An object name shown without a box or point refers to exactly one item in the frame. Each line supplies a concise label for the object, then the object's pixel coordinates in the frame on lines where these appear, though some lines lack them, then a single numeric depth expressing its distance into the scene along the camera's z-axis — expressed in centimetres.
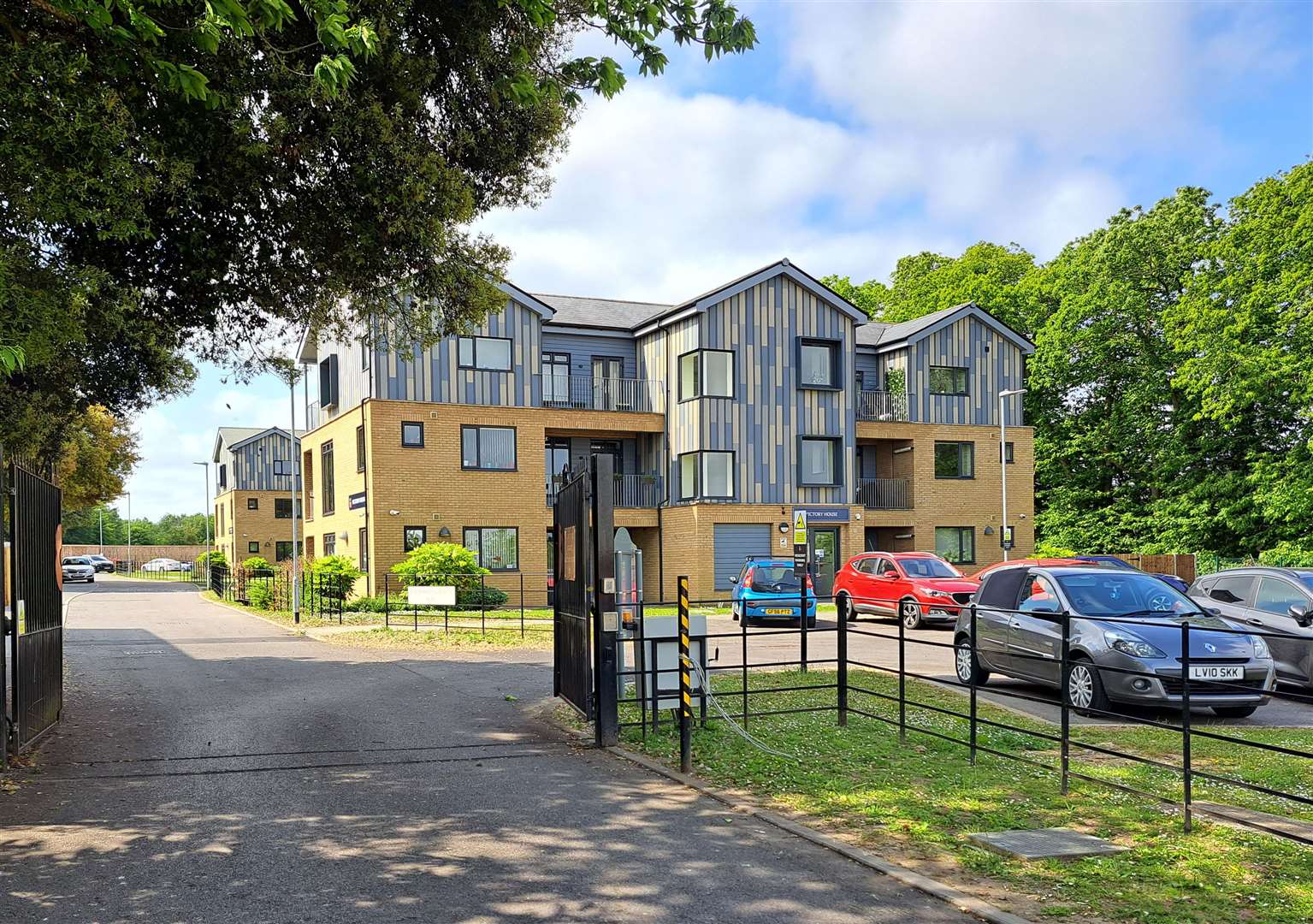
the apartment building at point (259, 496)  7381
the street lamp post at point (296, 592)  3005
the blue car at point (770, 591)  2548
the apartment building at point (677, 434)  3619
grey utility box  1084
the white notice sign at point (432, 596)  2439
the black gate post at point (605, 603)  1010
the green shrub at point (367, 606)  3181
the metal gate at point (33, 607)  916
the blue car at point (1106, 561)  2724
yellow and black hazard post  899
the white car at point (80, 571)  6656
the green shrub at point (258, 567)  4382
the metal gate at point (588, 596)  1012
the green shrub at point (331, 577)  3353
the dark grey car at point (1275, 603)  1366
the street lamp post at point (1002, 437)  4250
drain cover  651
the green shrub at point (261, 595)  3697
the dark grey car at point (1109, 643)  1120
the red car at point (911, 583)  2519
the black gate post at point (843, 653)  1040
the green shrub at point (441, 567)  3045
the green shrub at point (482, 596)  3070
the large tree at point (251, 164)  905
